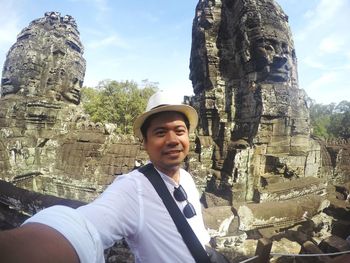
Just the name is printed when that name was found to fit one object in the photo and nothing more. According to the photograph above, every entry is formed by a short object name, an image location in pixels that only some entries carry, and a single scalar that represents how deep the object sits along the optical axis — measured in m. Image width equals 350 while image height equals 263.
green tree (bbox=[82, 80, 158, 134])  25.91
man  0.64
